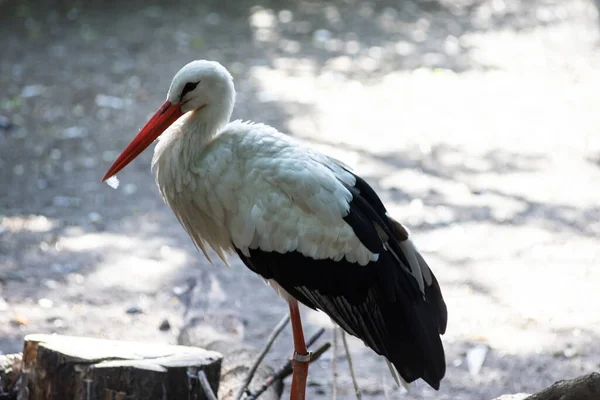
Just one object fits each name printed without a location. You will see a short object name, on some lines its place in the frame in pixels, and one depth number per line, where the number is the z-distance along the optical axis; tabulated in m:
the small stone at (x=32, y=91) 14.05
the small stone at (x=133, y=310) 8.68
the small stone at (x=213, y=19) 18.10
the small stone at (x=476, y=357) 7.93
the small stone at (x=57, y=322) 8.34
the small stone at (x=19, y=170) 11.56
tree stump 6.05
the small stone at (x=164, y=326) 8.42
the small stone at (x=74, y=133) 12.70
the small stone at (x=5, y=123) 12.88
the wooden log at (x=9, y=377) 6.58
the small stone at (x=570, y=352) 8.08
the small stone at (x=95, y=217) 10.51
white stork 6.05
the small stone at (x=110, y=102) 13.79
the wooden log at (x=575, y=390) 4.66
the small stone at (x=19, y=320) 8.30
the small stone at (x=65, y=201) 10.87
